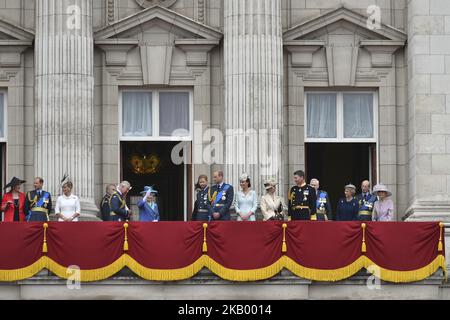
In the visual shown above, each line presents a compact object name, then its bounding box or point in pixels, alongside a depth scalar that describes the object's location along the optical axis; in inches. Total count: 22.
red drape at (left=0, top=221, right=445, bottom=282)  2090.3
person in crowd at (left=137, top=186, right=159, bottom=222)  2177.7
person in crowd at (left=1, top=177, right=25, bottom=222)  2166.6
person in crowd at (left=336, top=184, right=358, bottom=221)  2203.5
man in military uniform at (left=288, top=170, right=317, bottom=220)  2142.0
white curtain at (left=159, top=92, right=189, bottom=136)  2358.5
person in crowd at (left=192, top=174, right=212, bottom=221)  2158.0
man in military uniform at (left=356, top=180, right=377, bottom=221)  2194.9
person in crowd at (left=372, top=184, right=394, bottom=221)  2188.7
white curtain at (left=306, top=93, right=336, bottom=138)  2374.5
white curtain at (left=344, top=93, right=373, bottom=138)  2374.5
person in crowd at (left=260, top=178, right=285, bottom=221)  2148.1
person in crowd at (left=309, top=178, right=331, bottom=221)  2191.2
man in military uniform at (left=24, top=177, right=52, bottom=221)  2158.0
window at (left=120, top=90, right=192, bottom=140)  2358.5
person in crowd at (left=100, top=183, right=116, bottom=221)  2186.3
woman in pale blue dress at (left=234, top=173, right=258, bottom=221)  2145.7
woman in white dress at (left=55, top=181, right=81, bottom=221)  2153.1
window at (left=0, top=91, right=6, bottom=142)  2342.5
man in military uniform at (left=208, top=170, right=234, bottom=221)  2140.7
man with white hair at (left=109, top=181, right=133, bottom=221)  2171.5
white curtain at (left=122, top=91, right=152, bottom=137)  2359.7
